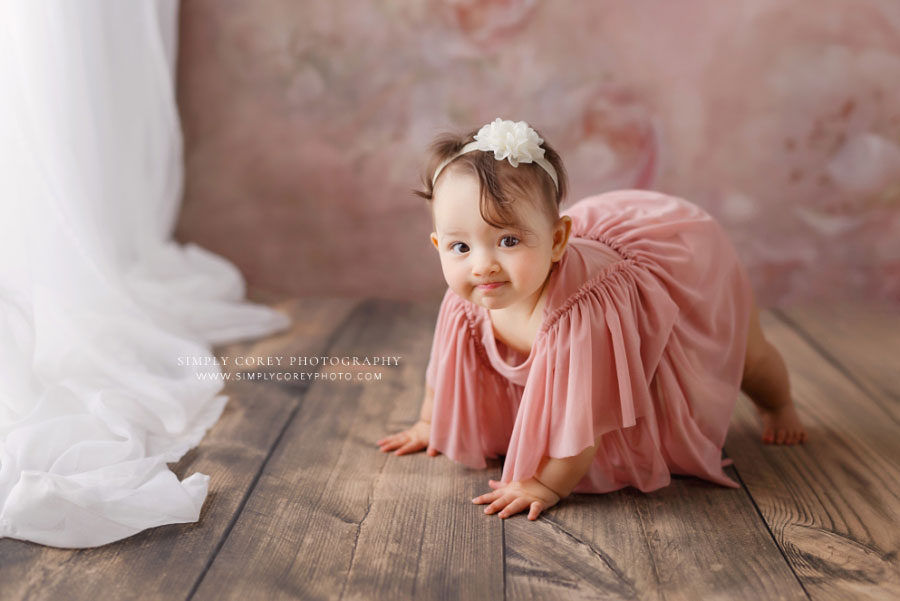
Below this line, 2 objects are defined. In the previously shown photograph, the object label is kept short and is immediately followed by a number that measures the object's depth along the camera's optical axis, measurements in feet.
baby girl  3.97
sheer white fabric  4.14
